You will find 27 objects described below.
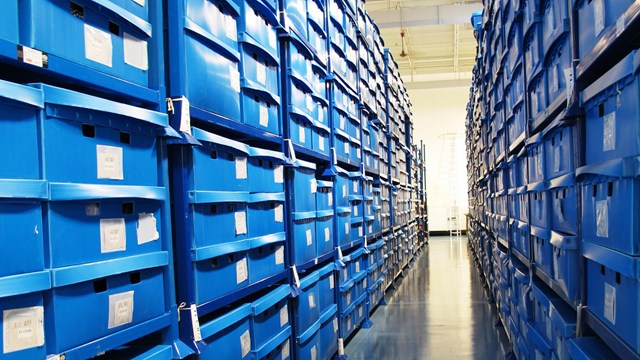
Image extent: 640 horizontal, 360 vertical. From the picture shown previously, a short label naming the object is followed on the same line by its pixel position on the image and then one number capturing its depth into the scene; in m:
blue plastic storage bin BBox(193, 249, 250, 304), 1.96
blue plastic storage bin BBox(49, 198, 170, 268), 1.30
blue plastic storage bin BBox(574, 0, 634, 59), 1.42
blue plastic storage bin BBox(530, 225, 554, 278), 2.49
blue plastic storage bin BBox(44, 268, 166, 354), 1.28
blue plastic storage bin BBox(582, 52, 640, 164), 1.29
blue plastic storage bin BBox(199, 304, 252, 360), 2.01
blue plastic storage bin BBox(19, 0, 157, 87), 1.26
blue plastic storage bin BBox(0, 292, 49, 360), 1.15
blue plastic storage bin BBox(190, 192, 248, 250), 1.98
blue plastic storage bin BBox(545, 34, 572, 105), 1.98
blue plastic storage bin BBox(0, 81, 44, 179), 1.16
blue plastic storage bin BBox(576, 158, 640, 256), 1.31
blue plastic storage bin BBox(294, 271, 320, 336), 3.14
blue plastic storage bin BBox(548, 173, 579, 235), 1.98
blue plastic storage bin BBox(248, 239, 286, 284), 2.51
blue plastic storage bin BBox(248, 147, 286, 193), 2.53
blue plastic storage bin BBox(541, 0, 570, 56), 1.96
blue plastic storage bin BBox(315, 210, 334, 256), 3.73
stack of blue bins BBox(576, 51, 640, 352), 1.31
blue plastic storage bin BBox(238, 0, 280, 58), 2.44
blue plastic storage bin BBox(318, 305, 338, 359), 3.69
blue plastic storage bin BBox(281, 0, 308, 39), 3.08
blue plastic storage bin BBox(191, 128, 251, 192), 1.98
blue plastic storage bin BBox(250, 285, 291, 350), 2.45
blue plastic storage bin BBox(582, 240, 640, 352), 1.33
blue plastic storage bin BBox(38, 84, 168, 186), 1.30
